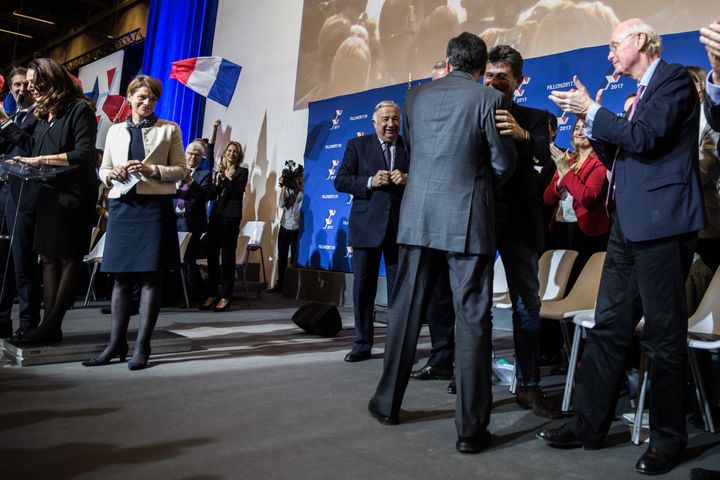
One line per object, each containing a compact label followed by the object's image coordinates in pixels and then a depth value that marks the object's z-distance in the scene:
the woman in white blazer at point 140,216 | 3.23
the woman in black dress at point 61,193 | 3.46
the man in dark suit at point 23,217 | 3.66
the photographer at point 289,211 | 8.41
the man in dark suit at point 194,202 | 6.25
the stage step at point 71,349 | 3.24
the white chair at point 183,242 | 5.91
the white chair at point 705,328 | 2.47
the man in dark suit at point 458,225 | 2.18
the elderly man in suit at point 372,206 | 3.76
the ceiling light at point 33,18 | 16.84
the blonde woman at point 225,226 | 6.25
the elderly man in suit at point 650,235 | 1.98
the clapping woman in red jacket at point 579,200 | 3.51
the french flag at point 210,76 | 9.61
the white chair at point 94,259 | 5.77
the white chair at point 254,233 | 7.68
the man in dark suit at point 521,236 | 2.78
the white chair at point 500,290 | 3.54
